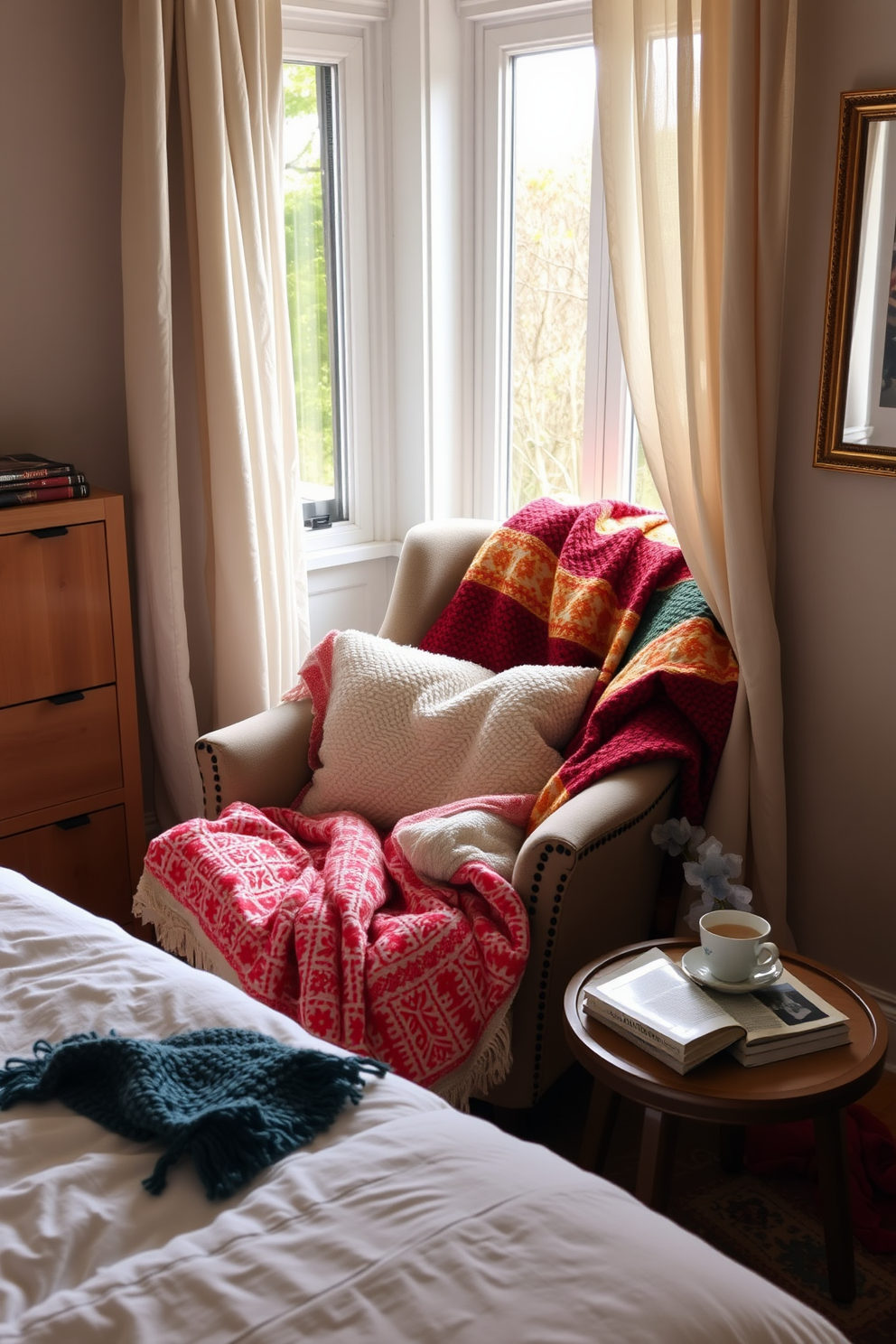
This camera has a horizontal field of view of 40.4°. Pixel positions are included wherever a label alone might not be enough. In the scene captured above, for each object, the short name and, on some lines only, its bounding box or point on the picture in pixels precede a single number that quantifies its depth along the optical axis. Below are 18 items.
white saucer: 1.75
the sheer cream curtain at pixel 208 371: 2.67
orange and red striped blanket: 2.24
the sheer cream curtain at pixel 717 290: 2.12
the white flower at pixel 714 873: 1.91
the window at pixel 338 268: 3.16
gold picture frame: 2.08
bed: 0.86
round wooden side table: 1.59
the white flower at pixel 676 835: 2.11
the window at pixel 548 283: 2.96
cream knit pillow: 2.32
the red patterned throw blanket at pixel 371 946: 1.94
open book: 1.65
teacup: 1.75
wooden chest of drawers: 2.54
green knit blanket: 1.05
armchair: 1.97
